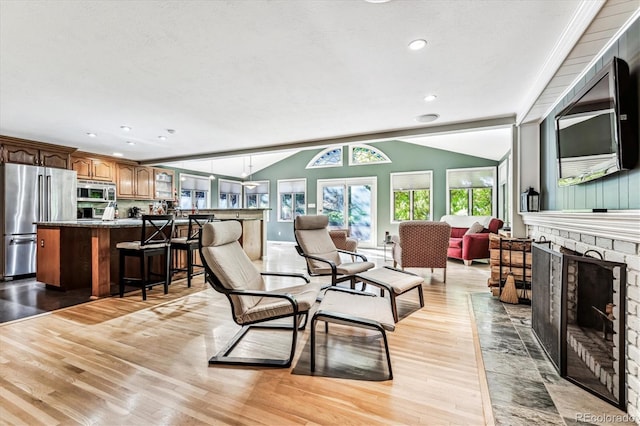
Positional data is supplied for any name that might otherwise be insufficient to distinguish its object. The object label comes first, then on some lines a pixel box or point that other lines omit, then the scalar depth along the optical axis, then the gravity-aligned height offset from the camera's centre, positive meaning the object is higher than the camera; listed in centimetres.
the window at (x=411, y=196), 868 +53
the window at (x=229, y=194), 1076 +76
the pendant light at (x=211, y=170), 963 +147
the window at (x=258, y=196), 1114 +70
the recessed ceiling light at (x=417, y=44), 234 +134
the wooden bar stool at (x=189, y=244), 416 -41
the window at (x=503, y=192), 674 +51
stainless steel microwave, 627 +51
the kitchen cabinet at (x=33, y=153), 503 +111
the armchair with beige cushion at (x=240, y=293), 211 -61
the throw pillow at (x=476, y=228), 637 -32
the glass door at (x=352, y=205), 941 +29
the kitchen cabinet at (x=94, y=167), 630 +103
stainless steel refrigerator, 480 +13
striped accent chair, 453 -46
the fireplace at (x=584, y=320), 168 -74
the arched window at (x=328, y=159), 988 +185
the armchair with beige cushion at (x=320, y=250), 335 -46
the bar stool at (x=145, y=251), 361 -46
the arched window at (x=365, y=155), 925 +182
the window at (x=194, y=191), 937 +74
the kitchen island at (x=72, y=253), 385 -52
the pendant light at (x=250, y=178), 884 +137
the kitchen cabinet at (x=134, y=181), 717 +82
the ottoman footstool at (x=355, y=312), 198 -70
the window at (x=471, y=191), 782 +60
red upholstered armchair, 602 -60
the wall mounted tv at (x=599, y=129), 175 +58
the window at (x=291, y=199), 1045 +54
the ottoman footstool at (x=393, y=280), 287 -68
